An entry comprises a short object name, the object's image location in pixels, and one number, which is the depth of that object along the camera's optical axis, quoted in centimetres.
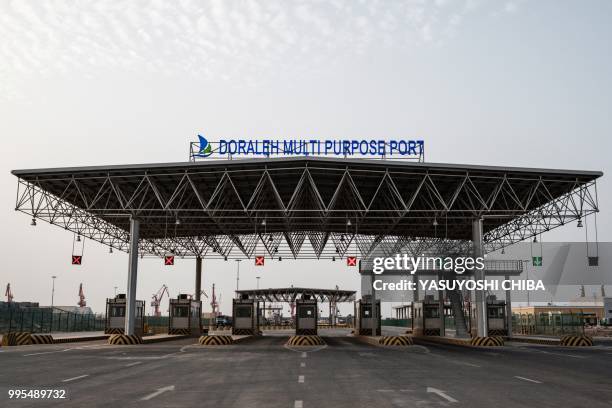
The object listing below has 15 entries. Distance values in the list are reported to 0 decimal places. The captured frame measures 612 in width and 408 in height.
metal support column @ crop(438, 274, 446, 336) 5553
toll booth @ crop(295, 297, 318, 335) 4900
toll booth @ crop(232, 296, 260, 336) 5553
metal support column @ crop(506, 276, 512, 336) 5447
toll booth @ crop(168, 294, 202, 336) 5663
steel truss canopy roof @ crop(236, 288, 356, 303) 10462
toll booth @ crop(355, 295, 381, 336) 5825
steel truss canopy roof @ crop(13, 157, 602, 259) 3731
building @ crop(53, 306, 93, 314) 14692
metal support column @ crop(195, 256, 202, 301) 6694
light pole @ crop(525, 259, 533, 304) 6246
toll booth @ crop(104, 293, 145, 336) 4919
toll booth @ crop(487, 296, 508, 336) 5072
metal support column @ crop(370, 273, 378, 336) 5359
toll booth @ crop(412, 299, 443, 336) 5506
